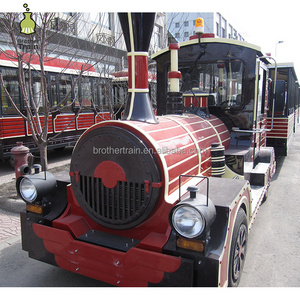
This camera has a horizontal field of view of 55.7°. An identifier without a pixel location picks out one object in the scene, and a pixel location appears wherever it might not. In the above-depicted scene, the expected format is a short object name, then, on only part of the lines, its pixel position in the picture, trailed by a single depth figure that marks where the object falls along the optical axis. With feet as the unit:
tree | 14.69
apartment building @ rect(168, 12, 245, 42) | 83.28
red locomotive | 6.64
